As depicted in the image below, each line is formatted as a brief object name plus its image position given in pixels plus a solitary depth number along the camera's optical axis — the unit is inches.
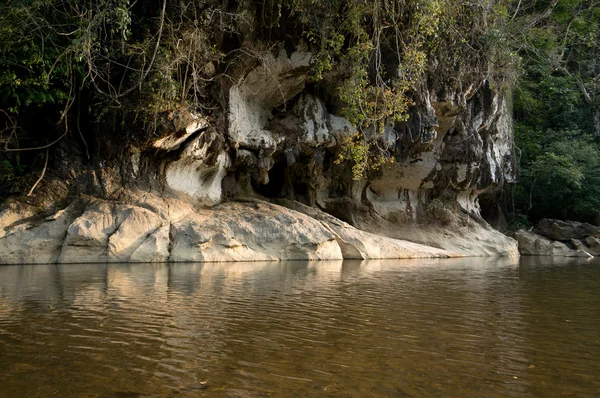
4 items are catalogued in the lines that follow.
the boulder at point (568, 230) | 904.9
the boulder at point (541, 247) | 870.4
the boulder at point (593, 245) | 881.5
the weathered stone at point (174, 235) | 481.7
